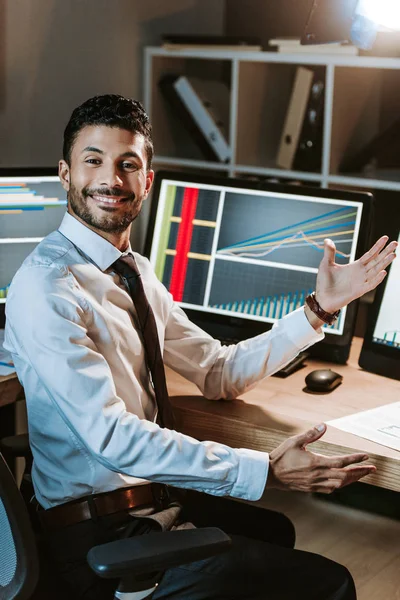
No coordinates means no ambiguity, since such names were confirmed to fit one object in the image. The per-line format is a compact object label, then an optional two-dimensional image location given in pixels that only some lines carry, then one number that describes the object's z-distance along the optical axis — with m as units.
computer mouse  1.92
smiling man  1.44
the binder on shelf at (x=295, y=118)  2.80
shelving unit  2.62
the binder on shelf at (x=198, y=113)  2.92
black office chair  1.21
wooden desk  1.62
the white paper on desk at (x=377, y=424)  1.65
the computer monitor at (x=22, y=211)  2.14
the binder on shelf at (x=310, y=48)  2.54
